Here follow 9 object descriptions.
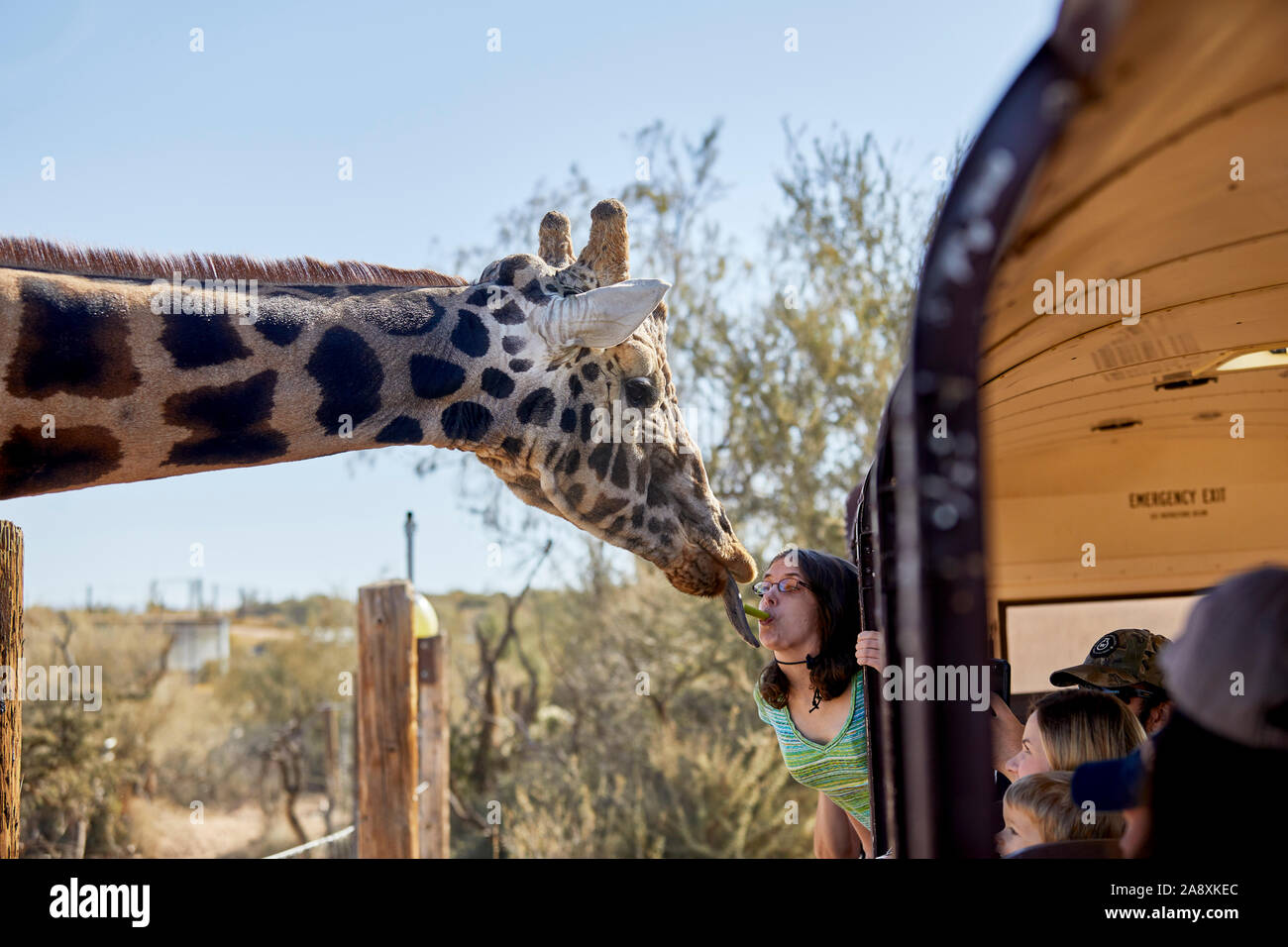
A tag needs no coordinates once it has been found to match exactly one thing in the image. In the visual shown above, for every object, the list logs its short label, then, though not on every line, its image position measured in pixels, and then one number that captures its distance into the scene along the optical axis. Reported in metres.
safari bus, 1.37
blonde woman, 2.62
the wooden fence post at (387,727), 6.00
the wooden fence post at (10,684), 3.41
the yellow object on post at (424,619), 6.90
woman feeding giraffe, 3.26
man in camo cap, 3.42
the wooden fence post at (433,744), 7.55
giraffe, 2.82
